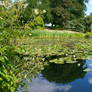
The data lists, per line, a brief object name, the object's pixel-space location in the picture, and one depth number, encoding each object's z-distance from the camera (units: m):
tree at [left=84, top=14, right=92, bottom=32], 30.30
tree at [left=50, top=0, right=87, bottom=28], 30.20
